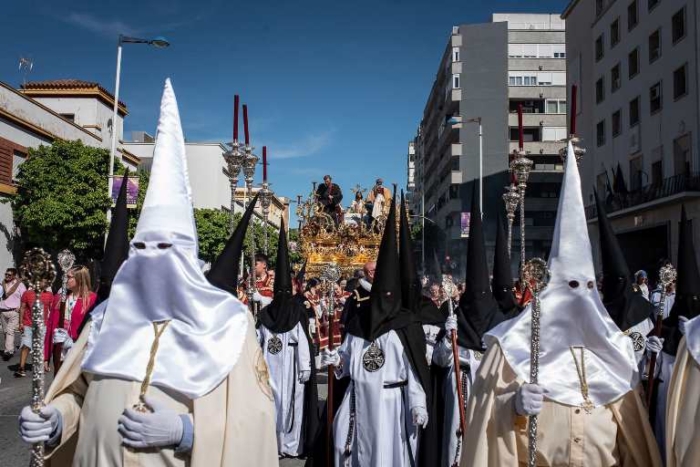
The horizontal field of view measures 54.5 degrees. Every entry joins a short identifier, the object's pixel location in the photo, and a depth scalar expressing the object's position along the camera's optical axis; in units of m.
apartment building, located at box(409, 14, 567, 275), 56.00
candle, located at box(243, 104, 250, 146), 8.66
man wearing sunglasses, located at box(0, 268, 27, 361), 15.09
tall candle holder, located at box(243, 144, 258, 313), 8.56
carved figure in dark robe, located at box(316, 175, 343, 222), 18.69
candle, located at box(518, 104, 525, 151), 8.81
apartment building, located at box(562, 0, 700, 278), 28.00
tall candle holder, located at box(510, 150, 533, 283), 8.60
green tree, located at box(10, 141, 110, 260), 26.33
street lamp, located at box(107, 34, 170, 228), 21.03
